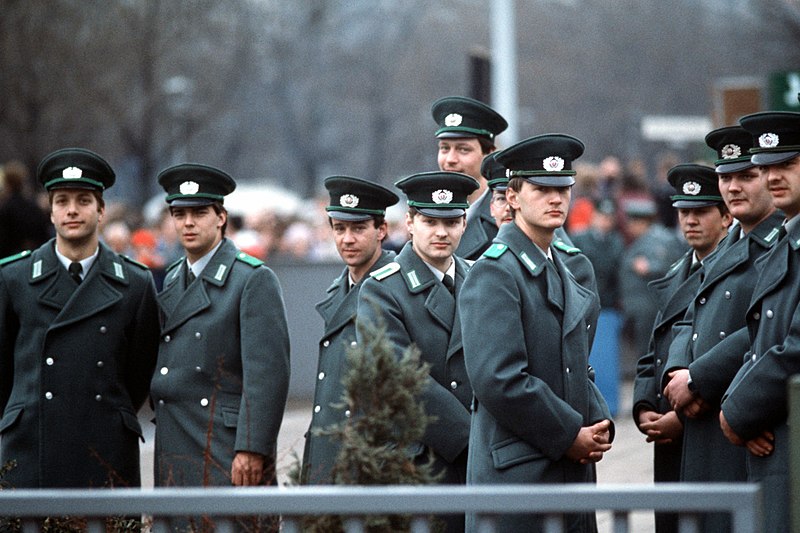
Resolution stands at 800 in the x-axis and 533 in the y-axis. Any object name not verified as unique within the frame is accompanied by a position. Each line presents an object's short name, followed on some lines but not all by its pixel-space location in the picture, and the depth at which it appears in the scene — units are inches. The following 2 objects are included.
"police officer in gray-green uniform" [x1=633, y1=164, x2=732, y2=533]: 573.9
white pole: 1513.3
